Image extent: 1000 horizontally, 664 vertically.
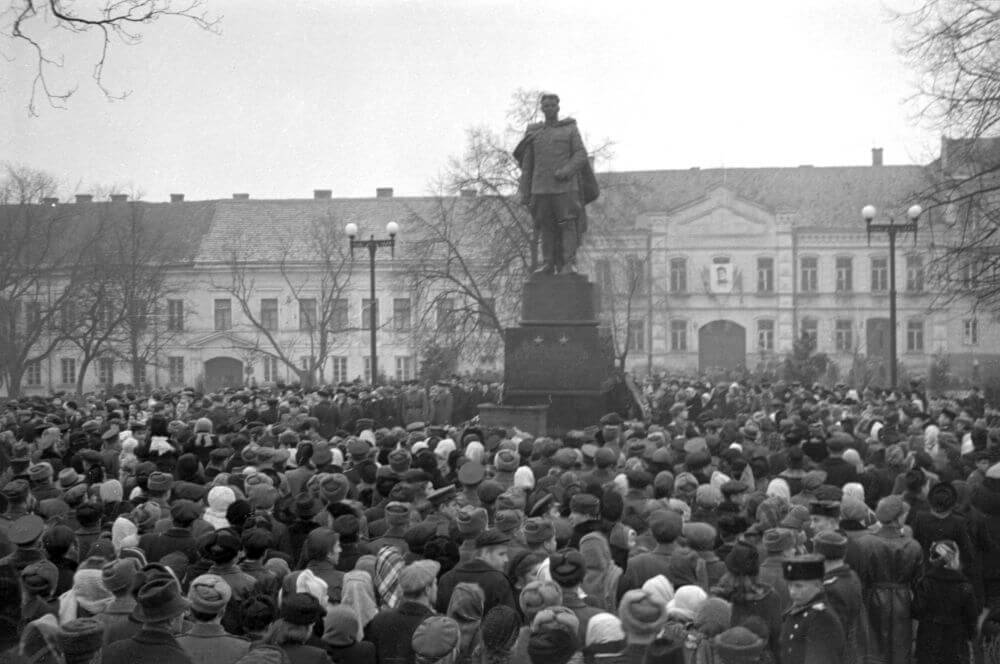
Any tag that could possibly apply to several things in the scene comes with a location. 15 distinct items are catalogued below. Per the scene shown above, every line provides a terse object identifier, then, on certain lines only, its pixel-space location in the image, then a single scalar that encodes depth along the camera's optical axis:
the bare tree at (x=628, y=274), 52.84
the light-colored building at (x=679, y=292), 66.19
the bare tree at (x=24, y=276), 41.69
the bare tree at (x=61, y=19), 8.40
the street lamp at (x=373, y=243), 30.78
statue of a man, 18.48
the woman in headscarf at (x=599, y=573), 7.48
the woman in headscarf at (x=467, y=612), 6.51
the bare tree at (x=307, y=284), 66.25
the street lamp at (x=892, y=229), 28.14
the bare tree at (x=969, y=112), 19.25
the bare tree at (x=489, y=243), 40.41
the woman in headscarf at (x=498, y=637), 6.38
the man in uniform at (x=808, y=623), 6.57
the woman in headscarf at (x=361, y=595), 7.17
